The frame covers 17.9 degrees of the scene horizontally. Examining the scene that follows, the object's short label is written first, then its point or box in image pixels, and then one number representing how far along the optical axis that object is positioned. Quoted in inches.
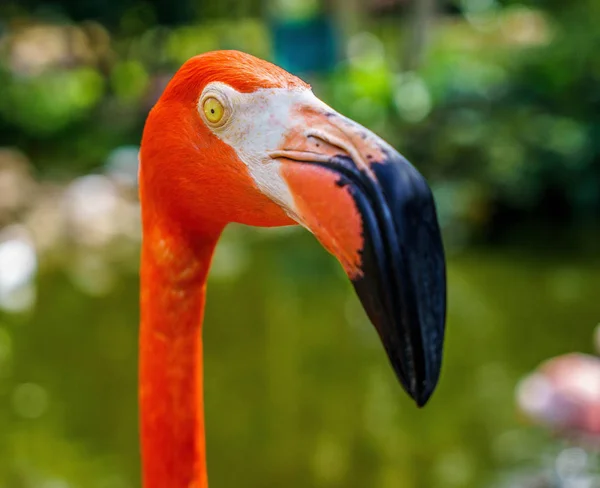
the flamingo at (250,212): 25.1
